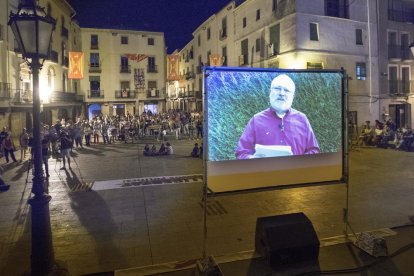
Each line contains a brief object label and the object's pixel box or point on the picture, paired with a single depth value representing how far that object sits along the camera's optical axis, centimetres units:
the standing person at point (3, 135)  1567
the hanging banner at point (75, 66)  2764
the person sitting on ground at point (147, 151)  1725
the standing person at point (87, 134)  2182
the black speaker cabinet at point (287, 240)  529
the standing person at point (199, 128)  2338
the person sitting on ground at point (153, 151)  1724
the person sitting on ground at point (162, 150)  1739
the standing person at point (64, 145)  1358
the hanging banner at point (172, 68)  3341
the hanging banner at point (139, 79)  4409
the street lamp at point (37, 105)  484
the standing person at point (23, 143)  1641
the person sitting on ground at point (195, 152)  1666
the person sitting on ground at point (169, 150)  1756
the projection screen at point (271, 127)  576
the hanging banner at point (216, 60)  2902
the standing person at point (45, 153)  1140
